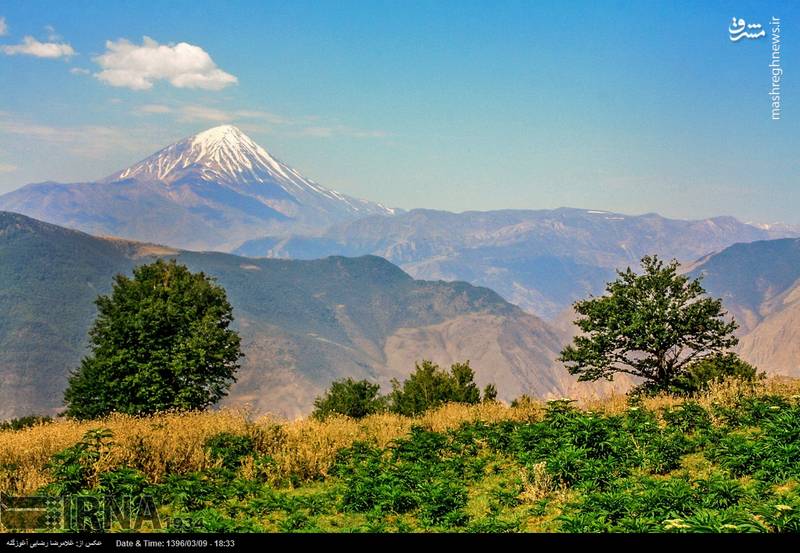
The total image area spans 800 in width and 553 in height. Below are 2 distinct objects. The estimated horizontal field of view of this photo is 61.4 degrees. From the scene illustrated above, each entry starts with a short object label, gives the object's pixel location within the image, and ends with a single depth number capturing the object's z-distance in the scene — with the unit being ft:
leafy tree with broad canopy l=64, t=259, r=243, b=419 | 137.59
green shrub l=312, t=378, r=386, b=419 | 147.43
